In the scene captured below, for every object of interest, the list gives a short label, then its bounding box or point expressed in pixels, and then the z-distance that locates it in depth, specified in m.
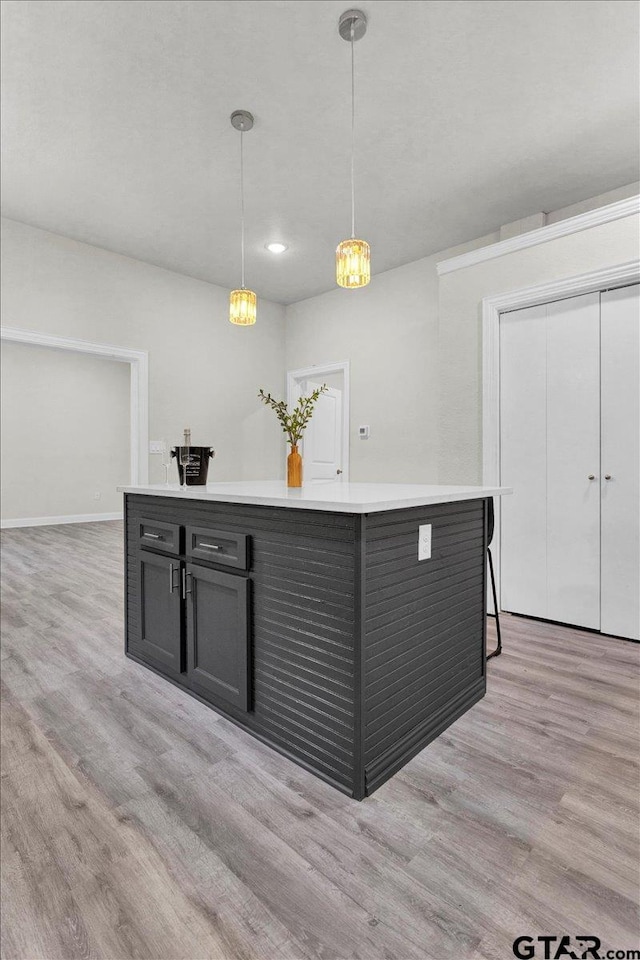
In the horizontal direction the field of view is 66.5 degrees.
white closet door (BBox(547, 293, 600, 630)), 3.11
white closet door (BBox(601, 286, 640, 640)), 2.94
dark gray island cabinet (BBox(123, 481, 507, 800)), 1.54
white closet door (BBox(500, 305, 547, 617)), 3.33
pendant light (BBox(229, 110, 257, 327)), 3.12
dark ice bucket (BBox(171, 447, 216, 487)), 2.52
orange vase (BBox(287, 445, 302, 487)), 2.32
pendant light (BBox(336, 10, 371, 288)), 2.28
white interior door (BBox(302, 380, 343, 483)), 5.75
